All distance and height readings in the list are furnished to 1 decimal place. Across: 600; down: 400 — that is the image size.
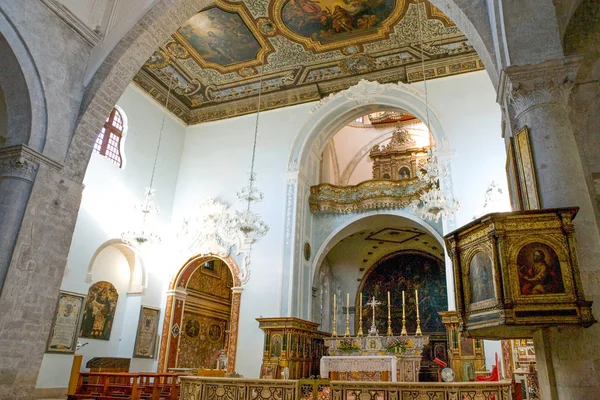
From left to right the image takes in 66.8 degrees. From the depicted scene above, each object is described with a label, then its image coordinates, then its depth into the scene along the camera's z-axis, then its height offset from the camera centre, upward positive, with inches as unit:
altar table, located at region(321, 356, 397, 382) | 407.8 +3.4
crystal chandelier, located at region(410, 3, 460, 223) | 387.9 +145.7
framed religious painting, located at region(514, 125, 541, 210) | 163.9 +72.5
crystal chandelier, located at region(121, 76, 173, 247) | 452.1 +126.3
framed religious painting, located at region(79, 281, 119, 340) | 469.7 +48.5
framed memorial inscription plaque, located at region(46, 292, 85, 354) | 414.9 +29.9
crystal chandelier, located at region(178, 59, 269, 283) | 544.4 +155.2
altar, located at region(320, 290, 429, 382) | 413.7 +12.9
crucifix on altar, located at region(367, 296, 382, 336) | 481.4 +39.3
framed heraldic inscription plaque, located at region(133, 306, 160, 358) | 509.4 +29.9
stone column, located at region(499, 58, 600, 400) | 138.4 +64.1
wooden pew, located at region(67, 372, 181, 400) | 381.4 -23.5
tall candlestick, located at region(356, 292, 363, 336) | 665.8 +80.5
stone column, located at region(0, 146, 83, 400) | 244.7 +54.5
